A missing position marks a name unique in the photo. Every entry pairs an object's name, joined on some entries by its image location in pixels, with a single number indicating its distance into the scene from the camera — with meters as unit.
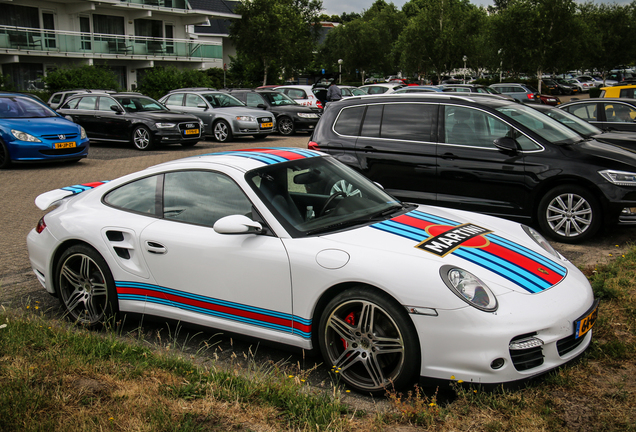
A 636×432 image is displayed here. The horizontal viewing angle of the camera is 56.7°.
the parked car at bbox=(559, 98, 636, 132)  12.30
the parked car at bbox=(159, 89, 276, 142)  19.16
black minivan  6.93
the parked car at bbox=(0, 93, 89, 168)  13.12
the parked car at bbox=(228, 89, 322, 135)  21.28
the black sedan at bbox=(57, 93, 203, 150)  17.12
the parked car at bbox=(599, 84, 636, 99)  15.20
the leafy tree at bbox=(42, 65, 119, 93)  30.28
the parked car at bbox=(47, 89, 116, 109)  21.42
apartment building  34.75
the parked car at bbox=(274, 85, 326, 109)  23.69
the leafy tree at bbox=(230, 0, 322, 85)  44.16
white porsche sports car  3.32
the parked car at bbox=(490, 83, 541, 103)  33.16
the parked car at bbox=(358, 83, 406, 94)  27.95
